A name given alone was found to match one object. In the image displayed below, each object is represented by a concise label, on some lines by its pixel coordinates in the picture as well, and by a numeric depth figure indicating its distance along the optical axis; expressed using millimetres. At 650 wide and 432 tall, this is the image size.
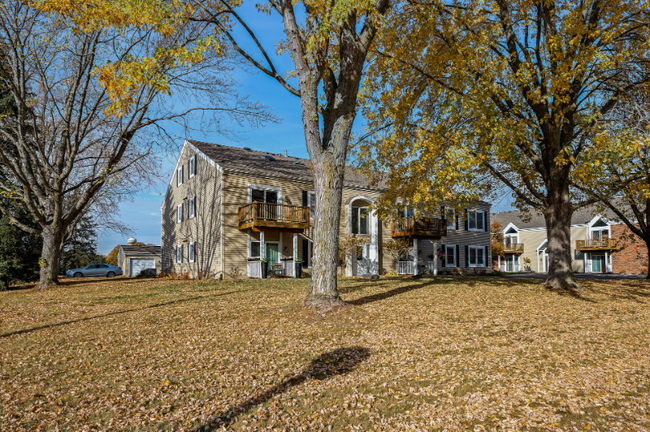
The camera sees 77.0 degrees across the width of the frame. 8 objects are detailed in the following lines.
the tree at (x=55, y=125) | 15939
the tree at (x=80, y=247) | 33594
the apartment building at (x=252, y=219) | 21375
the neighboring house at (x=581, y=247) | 35469
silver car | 35344
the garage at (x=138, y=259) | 41656
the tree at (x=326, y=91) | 8344
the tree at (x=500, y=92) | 10672
